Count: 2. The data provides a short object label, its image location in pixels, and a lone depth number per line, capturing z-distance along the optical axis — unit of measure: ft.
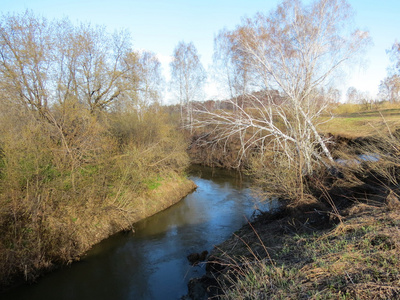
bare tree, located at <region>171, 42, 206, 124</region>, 78.48
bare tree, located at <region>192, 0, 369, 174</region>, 29.53
